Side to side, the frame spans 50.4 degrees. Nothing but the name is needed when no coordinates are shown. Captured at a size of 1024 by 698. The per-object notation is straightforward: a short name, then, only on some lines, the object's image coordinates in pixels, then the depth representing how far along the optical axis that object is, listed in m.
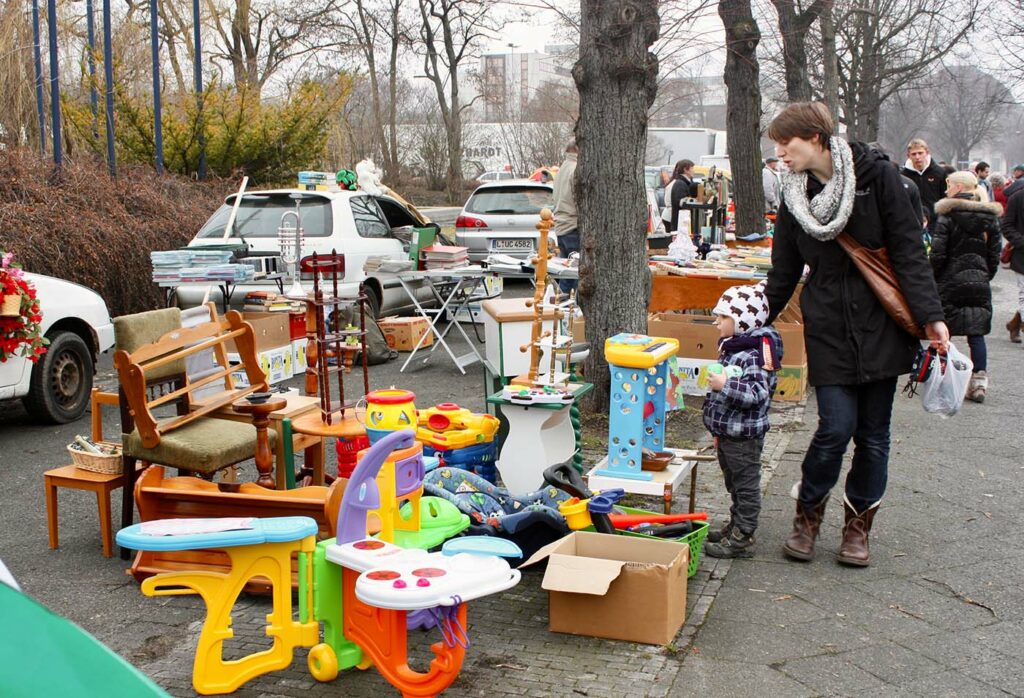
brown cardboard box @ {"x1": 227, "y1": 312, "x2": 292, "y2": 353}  9.47
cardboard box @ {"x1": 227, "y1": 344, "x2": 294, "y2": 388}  9.25
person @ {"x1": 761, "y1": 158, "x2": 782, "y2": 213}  18.75
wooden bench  4.35
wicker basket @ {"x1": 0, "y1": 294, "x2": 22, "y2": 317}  6.88
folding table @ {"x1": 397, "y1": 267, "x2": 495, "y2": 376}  9.76
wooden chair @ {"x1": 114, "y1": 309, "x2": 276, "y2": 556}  5.03
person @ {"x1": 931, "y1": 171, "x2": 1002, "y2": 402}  8.79
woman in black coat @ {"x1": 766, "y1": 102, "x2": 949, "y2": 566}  4.66
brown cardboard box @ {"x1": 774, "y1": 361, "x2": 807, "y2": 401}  8.79
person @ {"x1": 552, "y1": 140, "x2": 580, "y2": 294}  11.93
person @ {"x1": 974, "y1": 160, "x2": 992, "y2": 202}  18.80
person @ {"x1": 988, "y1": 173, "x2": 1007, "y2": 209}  20.25
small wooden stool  5.21
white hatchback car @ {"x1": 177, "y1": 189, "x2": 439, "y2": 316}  10.76
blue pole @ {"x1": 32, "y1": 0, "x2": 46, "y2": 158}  12.70
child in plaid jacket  4.89
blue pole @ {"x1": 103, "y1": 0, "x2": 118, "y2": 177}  13.45
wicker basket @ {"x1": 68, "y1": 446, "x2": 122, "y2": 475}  5.26
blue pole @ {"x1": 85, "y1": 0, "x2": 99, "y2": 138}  14.22
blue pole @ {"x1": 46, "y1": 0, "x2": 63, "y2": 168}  12.20
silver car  14.74
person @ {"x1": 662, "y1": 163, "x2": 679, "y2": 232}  15.81
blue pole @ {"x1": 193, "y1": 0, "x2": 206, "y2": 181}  16.06
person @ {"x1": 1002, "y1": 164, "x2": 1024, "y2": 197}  12.39
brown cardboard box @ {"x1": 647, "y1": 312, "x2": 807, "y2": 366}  8.62
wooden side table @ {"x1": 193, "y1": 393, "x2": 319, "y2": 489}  5.63
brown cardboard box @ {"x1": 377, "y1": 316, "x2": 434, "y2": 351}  10.91
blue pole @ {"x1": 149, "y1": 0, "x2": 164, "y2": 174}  14.45
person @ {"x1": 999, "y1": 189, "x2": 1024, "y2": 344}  11.64
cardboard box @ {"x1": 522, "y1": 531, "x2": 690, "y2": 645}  4.11
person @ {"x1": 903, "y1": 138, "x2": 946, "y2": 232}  13.19
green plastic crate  4.67
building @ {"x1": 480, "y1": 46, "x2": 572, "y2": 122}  37.12
